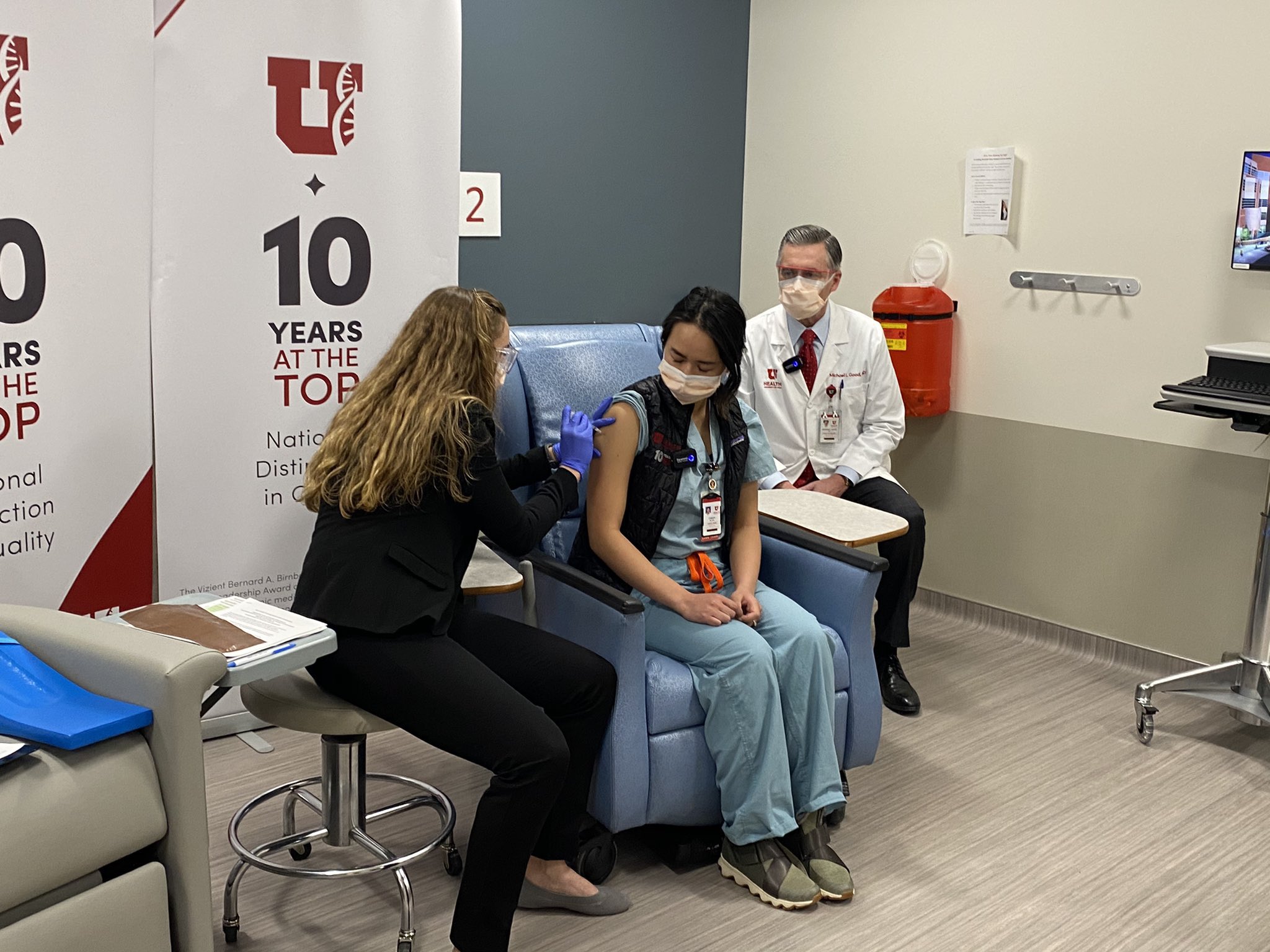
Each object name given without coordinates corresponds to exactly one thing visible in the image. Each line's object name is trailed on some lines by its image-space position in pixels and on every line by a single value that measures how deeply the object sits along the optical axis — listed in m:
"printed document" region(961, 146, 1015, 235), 3.70
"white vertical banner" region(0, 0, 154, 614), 2.43
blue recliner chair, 2.31
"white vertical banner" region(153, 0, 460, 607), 2.69
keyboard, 2.90
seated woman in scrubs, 2.34
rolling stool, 2.05
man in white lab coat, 3.49
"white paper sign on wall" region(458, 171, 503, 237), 3.73
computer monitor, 3.06
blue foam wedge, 1.67
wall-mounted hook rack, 3.47
